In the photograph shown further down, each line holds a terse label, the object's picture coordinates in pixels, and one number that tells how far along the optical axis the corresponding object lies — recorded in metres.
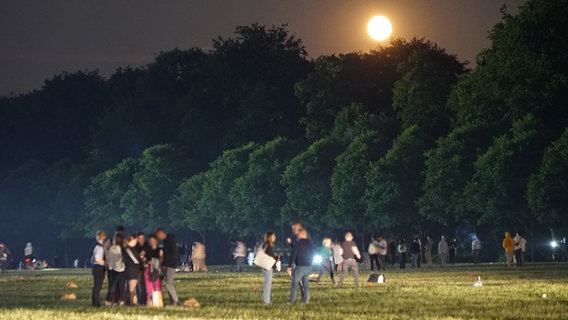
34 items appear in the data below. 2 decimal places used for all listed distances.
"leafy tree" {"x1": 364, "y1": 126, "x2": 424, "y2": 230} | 99.88
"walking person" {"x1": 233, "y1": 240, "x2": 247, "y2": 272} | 84.88
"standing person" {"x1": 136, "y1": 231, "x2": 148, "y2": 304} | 38.66
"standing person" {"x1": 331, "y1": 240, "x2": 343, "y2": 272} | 56.22
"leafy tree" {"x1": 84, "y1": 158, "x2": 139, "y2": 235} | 140.50
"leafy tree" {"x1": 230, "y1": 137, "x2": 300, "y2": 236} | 118.62
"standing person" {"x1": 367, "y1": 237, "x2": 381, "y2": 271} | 75.25
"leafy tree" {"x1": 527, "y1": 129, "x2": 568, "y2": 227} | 82.75
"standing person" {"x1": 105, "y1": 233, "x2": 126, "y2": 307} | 37.91
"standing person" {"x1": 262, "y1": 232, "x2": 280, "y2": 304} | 38.59
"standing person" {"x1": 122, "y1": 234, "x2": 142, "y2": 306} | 38.12
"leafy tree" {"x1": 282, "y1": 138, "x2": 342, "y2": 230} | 112.31
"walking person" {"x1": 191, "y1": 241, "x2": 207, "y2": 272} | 86.38
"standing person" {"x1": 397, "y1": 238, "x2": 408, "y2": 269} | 82.19
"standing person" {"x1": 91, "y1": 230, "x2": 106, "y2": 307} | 38.50
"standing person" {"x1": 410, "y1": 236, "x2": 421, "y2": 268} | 82.38
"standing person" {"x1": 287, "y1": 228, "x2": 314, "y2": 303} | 38.62
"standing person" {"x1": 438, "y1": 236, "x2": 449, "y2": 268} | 82.25
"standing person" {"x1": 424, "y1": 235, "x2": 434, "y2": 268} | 84.69
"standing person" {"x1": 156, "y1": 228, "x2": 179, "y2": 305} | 38.72
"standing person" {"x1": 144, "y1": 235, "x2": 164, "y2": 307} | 38.66
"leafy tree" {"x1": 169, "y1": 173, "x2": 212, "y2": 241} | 126.88
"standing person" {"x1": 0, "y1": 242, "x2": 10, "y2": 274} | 94.56
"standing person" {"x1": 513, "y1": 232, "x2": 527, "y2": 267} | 76.44
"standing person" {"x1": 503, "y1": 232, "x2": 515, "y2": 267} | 75.38
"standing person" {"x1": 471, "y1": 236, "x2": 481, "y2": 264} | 87.19
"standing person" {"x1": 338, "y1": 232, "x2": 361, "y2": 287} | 51.69
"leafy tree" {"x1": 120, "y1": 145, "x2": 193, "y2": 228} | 135.12
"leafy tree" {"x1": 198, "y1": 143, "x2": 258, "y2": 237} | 122.31
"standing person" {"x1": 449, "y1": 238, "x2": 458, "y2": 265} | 89.50
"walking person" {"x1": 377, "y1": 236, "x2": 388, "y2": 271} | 78.50
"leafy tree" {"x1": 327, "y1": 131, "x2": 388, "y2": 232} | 106.00
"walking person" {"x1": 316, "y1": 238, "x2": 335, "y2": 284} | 56.60
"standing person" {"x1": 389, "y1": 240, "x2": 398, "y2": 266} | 92.38
